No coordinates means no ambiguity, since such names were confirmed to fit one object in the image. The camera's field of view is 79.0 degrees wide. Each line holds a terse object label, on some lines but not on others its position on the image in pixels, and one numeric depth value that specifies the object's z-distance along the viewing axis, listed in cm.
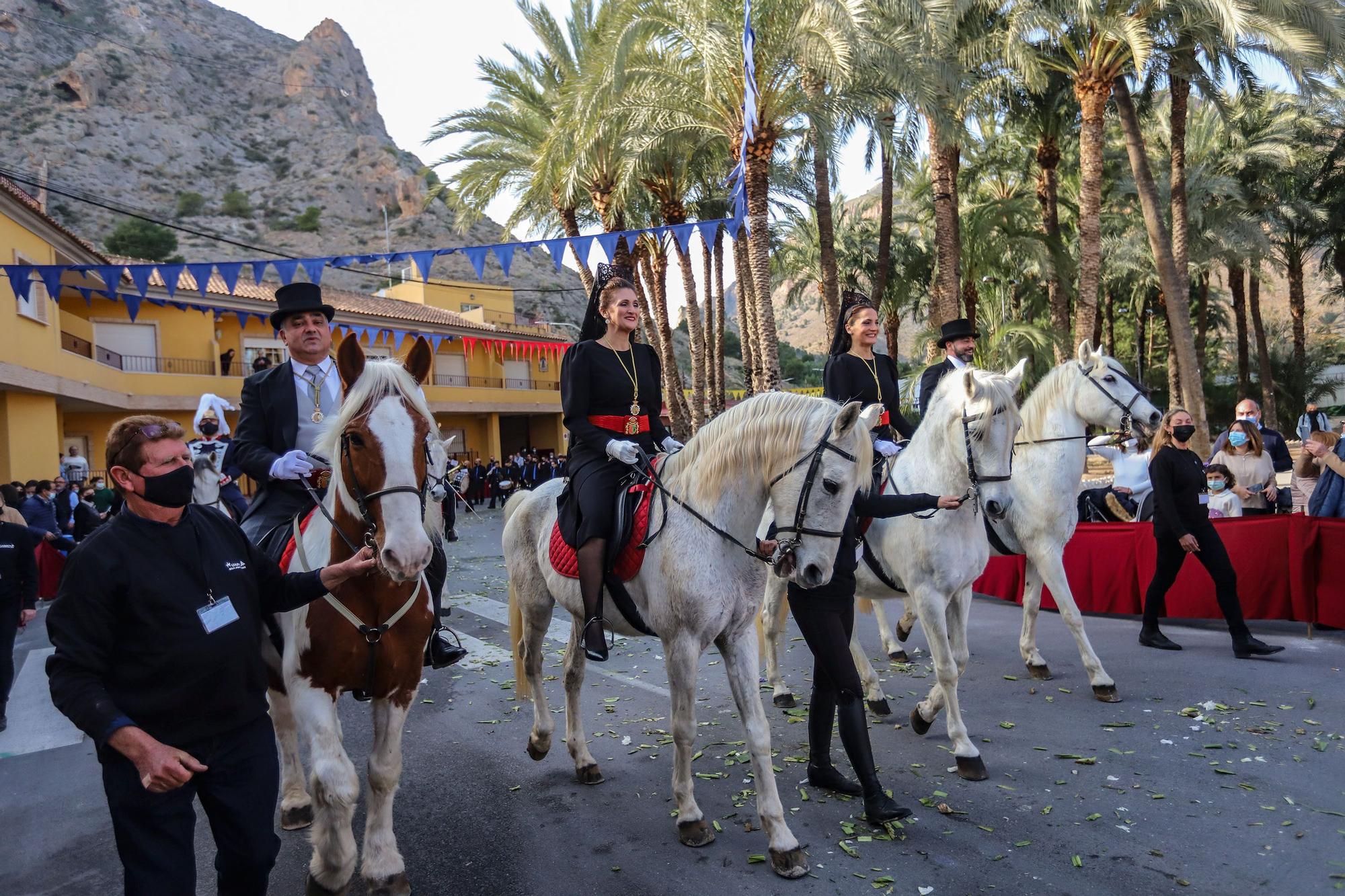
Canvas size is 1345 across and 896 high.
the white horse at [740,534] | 377
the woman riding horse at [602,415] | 436
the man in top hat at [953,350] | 643
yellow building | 1948
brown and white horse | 313
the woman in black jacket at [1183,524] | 721
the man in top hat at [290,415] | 418
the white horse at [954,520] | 519
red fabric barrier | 775
